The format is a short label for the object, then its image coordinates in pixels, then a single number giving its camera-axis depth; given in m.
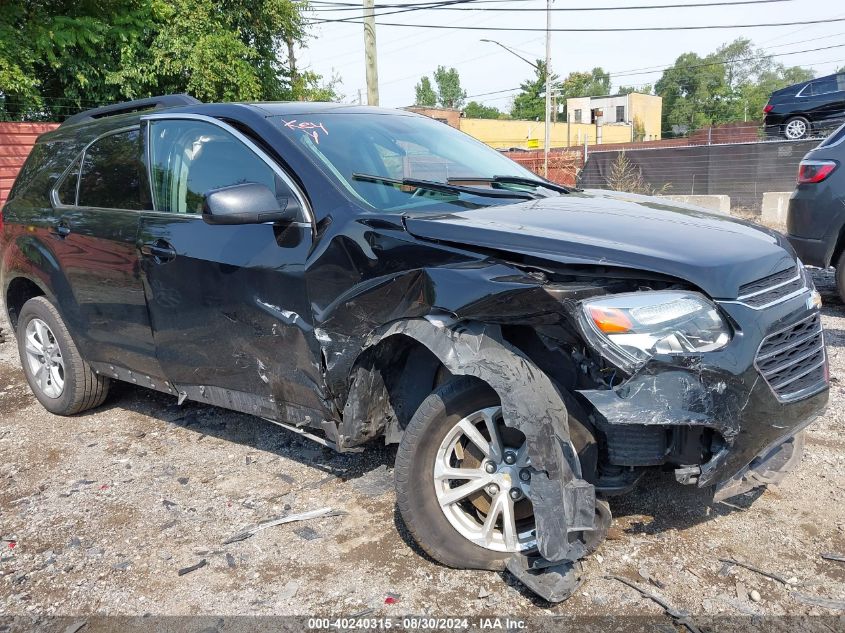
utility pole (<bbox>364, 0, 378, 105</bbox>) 13.97
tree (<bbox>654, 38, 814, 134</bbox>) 88.06
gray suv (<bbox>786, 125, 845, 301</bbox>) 6.09
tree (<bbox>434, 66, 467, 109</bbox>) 111.31
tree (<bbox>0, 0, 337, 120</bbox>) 12.57
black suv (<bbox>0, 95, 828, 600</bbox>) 2.42
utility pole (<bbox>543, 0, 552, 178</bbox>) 28.19
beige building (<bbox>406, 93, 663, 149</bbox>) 60.19
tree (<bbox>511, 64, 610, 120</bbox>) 74.56
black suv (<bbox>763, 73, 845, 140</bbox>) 17.61
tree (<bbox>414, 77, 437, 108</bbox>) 114.00
